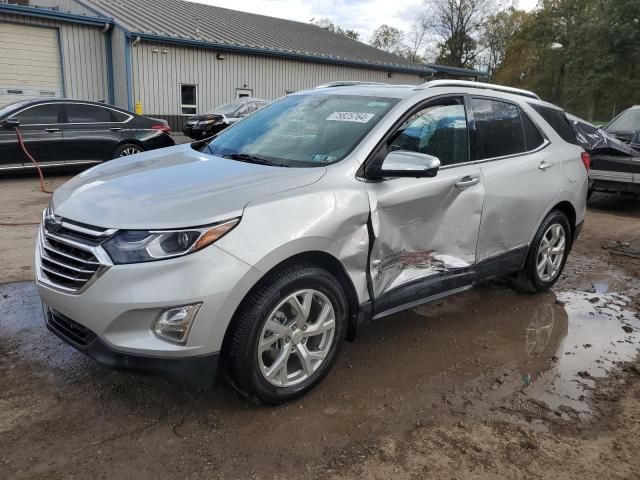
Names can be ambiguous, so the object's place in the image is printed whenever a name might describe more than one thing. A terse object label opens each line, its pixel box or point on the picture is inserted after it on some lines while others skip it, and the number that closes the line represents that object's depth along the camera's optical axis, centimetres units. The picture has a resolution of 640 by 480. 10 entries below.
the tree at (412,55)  5831
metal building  1678
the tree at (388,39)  6273
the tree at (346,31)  6230
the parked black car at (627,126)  998
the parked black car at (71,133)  948
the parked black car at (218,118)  1480
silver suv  254
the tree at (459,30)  5139
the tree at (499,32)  5250
